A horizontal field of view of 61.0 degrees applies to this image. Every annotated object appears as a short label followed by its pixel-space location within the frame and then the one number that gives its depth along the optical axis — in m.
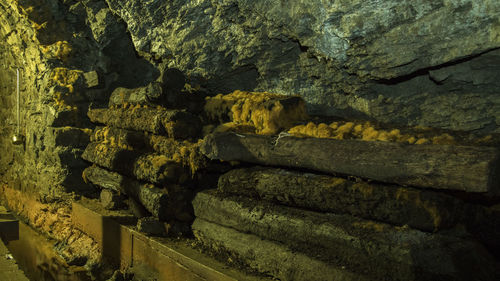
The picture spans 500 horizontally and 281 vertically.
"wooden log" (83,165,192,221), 3.69
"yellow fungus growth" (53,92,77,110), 5.35
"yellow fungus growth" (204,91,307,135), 3.30
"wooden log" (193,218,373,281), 2.48
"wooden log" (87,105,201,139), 3.95
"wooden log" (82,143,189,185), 3.71
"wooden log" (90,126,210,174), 3.71
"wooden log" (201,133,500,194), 2.04
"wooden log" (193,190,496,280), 2.13
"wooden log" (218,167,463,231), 2.21
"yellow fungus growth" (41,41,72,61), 5.35
